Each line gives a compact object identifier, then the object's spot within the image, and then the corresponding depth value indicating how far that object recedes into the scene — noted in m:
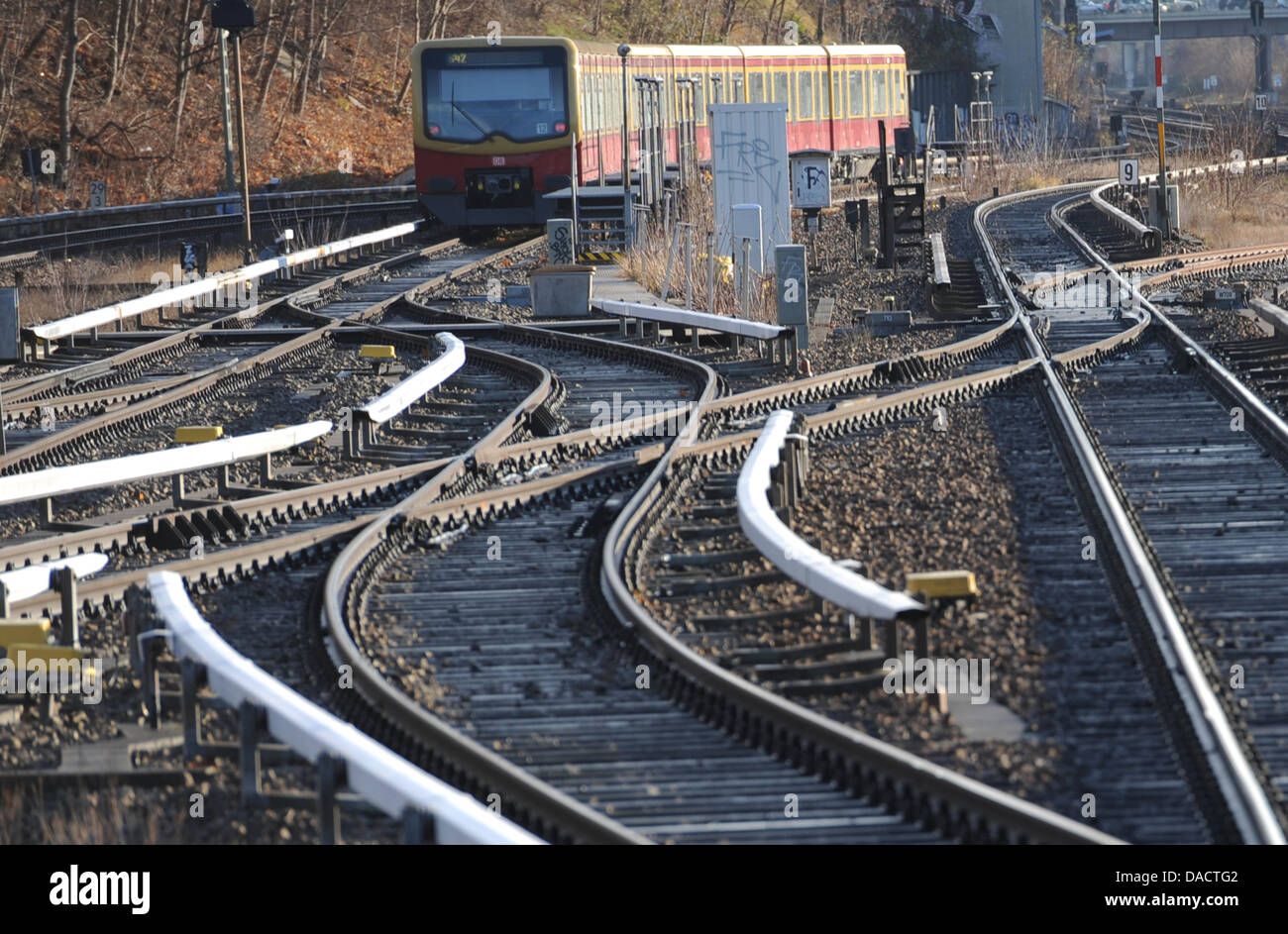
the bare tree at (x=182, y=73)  42.81
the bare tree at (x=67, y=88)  38.66
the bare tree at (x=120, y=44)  43.53
